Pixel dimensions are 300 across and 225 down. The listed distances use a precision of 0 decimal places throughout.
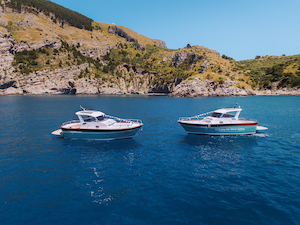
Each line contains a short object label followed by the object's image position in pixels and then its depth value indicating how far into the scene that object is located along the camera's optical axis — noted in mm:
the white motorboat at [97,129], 28703
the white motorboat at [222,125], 31200
